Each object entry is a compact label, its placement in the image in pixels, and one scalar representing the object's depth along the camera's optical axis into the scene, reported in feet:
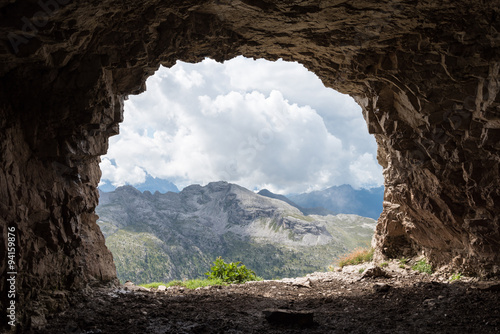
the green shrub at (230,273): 42.65
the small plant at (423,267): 36.50
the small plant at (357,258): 50.01
